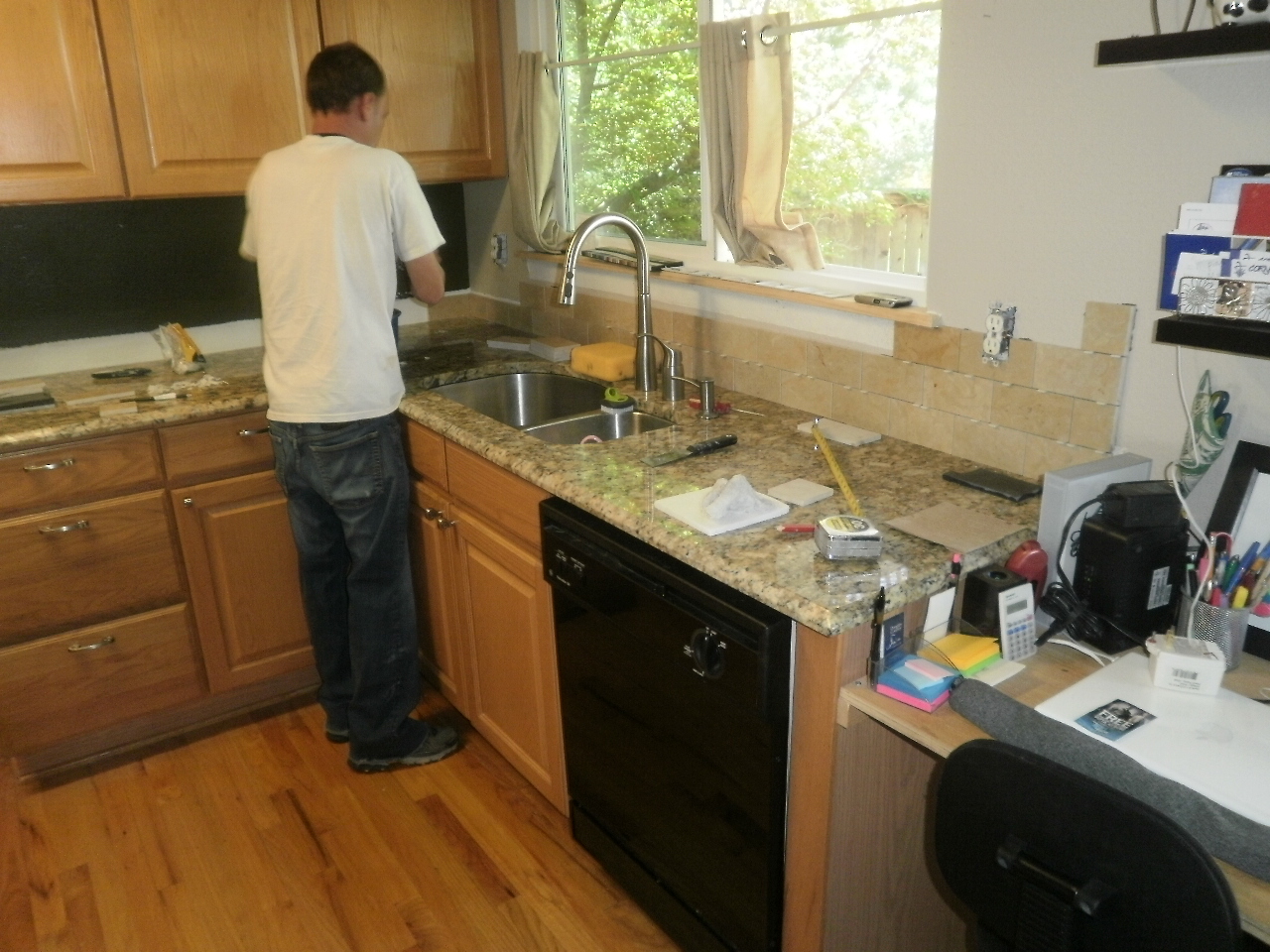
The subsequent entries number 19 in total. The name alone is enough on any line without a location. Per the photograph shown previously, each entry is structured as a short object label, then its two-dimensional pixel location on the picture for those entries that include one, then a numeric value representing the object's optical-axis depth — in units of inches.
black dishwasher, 57.0
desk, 51.2
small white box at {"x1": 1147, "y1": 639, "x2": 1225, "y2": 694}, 48.7
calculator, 53.9
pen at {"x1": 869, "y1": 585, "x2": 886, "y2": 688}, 51.6
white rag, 61.9
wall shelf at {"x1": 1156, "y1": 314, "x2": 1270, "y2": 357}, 49.0
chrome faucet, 85.8
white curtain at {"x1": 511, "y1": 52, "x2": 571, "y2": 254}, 110.0
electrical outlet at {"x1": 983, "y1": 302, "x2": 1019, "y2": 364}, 68.8
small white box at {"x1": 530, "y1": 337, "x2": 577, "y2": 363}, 105.9
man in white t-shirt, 80.4
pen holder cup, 51.9
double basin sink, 100.7
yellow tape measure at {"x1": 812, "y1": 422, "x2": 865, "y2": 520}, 64.6
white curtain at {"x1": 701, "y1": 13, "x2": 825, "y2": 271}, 82.5
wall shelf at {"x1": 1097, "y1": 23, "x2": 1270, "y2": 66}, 43.6
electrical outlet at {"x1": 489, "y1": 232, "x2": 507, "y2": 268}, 122.7
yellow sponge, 97.1
